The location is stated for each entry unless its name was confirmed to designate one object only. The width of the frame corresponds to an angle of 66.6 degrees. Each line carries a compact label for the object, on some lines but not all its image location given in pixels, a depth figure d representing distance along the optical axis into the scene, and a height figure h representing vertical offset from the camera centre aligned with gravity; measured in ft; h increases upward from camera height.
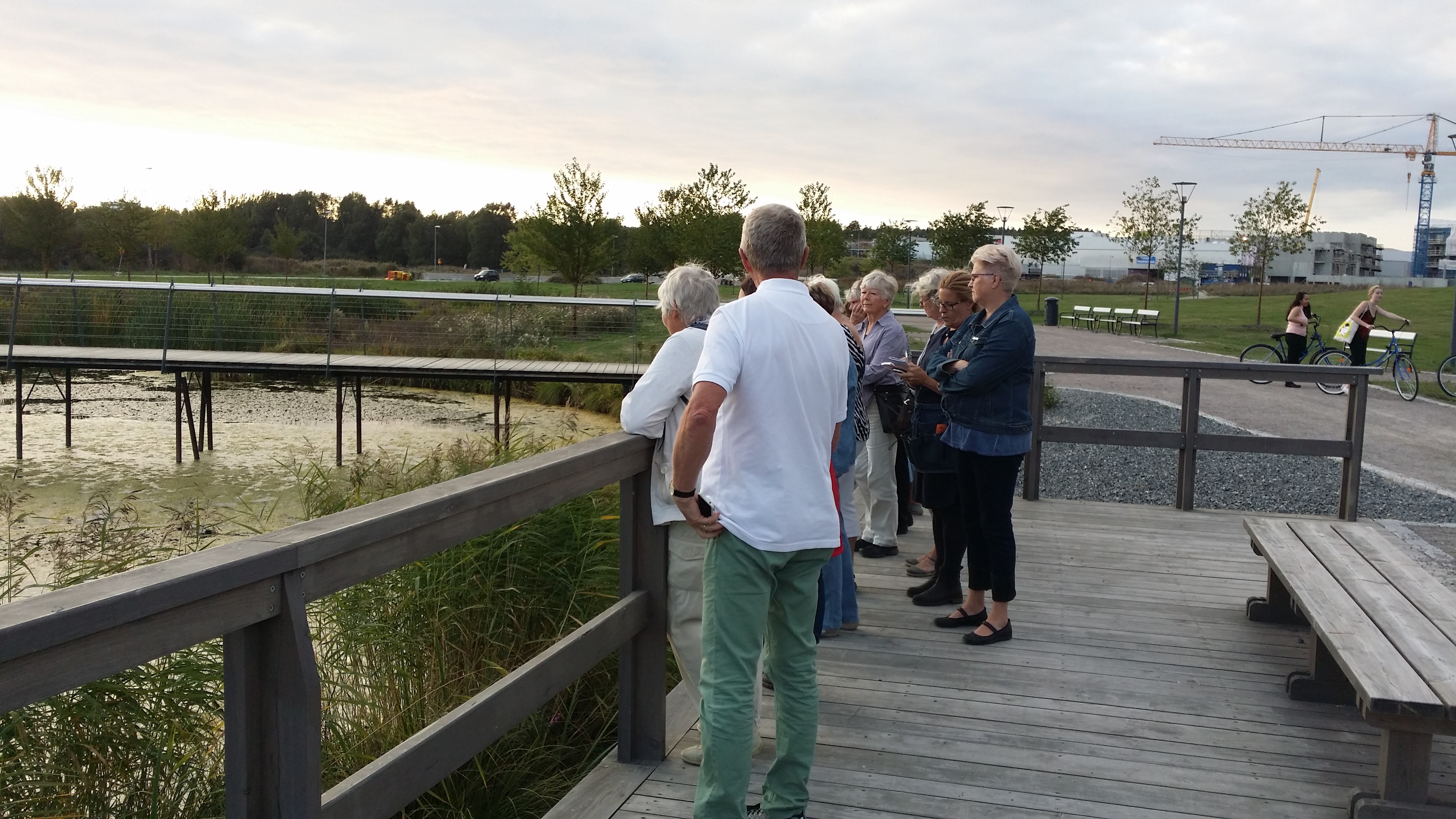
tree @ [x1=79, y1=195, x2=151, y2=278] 158.71 +6.08
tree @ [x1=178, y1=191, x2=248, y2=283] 160.66 +6.00
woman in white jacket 10.79 -1.24
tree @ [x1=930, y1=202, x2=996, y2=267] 148.87 +9.11
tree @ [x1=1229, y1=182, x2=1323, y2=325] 117.91 +9.07
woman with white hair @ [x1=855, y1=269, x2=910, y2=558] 19.16 -2.42
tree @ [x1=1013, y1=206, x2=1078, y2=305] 156.04 +9.52
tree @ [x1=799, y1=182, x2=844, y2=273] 141.38 +8.73
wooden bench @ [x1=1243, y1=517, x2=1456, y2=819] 9.84 -3.28
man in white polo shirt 9.20 -1.52
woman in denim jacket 14.79 -1.50
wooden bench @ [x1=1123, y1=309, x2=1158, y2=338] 108.58 -1.51
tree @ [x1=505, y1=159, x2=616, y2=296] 108.88 +5.97
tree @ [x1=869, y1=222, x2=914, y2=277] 178.60 +8.55
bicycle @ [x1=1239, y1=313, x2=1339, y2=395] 64.18 -2.38
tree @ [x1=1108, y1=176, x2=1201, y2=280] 137.80 +10.35
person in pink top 64.44 -0.95
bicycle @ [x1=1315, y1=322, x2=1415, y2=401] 59.77 -2.79
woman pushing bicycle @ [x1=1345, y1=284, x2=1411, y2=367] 59.47 -0.32
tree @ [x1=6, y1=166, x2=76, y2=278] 140.67 +6.50
